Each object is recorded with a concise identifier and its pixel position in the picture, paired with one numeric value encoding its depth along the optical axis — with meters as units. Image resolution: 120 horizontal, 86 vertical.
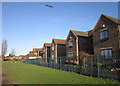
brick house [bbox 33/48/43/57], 62.26
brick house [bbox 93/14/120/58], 18.12
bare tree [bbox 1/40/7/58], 59.02
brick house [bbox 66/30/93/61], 27.25
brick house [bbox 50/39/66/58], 36.38
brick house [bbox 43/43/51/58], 43.56
